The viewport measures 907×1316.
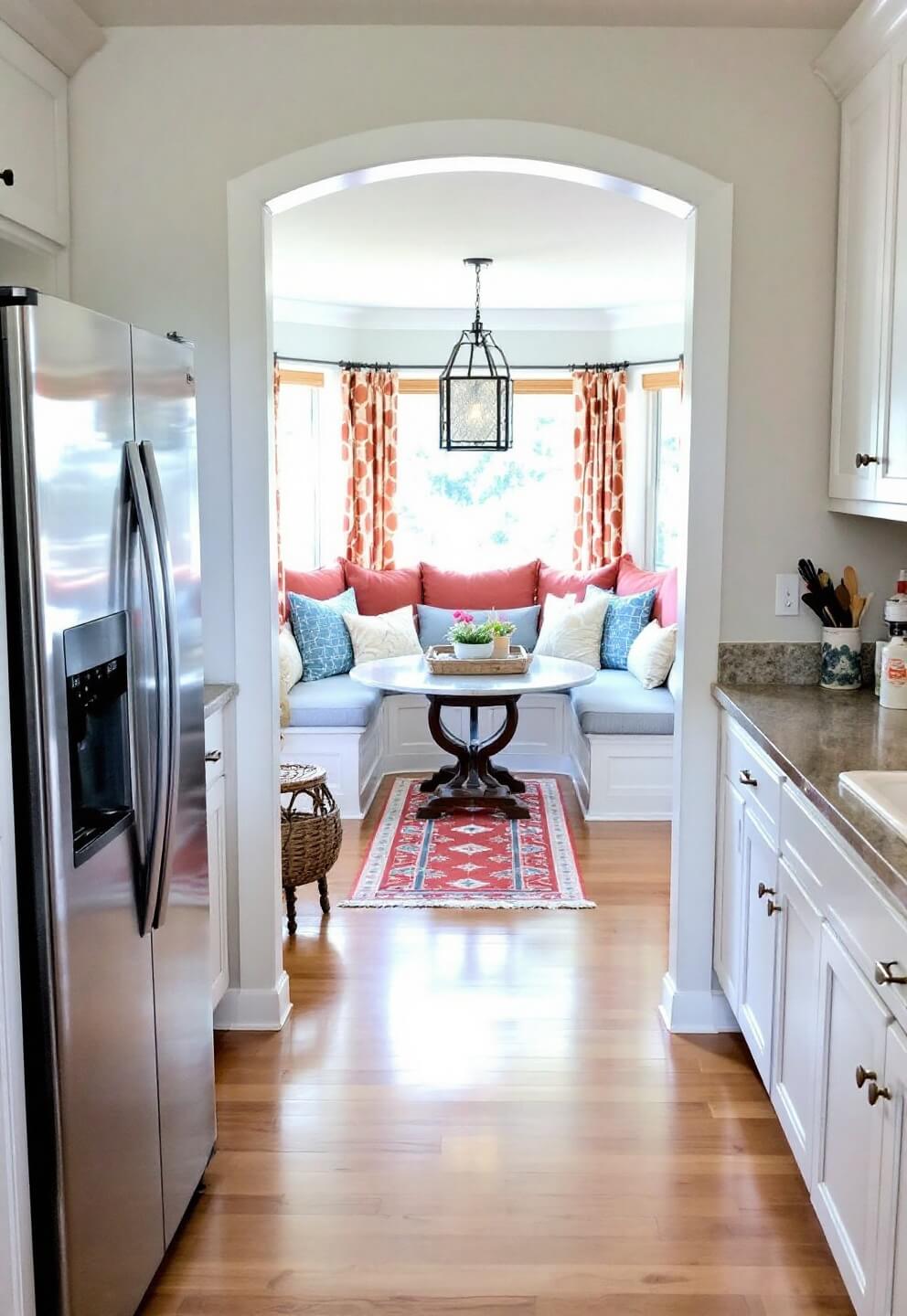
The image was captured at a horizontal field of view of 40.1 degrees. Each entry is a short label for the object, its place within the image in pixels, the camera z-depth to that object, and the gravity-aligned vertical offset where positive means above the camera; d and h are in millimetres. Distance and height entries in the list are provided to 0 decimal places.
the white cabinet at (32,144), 2713 +801
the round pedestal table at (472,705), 5367 -962
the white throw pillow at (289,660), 5980 -821
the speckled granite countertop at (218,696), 3006 -506
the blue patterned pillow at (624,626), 6547 -708
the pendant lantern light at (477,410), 5707 +370
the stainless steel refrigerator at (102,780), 1731 -456
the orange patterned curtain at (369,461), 7371 +184
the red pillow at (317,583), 6773 -498
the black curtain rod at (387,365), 7230 +750
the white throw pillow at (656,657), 6023 -807
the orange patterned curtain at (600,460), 7461 +187
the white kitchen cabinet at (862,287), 2758 +476
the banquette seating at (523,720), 5609 -1090
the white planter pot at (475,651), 5723 -730
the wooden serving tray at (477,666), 5605 -786
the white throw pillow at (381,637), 6609 -774
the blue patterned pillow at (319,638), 6359 -755
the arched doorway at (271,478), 3074 +35
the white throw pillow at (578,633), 6613 -755
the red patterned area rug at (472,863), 4504 -1469
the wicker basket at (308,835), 4121 -1148
